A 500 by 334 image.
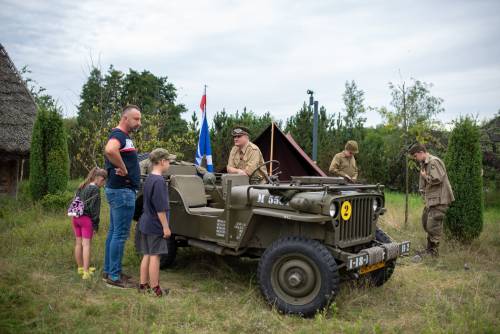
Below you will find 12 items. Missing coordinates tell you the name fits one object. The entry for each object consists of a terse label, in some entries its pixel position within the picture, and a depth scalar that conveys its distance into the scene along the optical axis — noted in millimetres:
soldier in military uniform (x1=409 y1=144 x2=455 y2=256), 7590
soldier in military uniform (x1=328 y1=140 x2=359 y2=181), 9086
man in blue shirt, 5469
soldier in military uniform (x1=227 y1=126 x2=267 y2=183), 6934
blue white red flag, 8969
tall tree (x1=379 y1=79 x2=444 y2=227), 10664
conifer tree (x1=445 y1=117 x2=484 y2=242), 8375
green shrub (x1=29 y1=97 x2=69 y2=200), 11172
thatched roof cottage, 12234
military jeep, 4656
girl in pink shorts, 5848
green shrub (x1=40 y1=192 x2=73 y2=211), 10500
